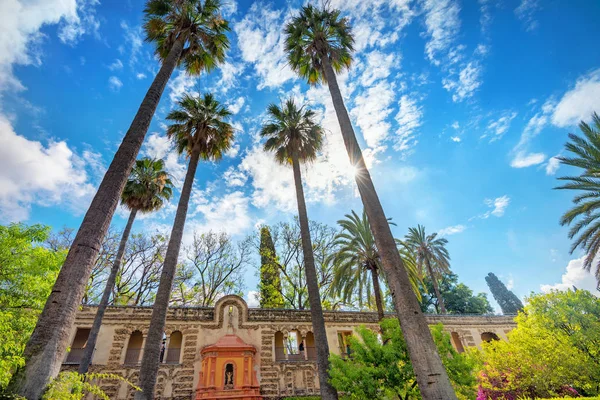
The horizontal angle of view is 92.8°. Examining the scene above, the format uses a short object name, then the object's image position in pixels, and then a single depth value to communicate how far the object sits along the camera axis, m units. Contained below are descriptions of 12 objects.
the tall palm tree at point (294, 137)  17.99
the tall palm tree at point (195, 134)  14.40
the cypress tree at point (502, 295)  59.34
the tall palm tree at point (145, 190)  19.88
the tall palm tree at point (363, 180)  5.53
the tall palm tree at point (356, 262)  19.42
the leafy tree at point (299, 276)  29.59
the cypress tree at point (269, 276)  29.30
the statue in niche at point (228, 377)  17.12
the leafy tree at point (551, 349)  11.52
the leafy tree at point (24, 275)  10.50
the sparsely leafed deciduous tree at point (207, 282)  29.39
